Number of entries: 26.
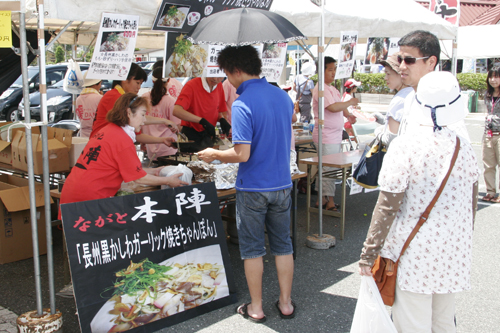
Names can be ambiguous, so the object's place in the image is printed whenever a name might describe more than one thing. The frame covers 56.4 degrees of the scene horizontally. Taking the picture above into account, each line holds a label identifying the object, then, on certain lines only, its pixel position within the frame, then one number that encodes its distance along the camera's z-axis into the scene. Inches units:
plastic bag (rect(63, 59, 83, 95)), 267.7
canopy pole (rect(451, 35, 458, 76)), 258.4
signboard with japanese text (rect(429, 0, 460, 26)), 308.8
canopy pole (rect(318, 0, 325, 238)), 178.0
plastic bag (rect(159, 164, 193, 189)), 142.0
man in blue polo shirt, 118.3
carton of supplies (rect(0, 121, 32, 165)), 183.4
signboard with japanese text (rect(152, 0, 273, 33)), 154.3
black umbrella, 133.2
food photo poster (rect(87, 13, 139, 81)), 139.1
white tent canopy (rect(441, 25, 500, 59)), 521.3
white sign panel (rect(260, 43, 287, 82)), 217.0
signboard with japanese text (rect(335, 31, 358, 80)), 195.5
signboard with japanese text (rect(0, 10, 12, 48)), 104.7
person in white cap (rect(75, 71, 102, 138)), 226.2
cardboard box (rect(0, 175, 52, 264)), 167.6
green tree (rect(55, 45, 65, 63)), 1332.4
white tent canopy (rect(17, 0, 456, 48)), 125.6
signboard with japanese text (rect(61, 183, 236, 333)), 115.2
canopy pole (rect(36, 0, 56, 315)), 109.7
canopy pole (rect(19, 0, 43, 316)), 107.3
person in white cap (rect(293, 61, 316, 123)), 429.4
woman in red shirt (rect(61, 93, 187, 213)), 124.3
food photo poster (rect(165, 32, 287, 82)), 185.3
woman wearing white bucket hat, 82.7
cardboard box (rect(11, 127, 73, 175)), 167.5
